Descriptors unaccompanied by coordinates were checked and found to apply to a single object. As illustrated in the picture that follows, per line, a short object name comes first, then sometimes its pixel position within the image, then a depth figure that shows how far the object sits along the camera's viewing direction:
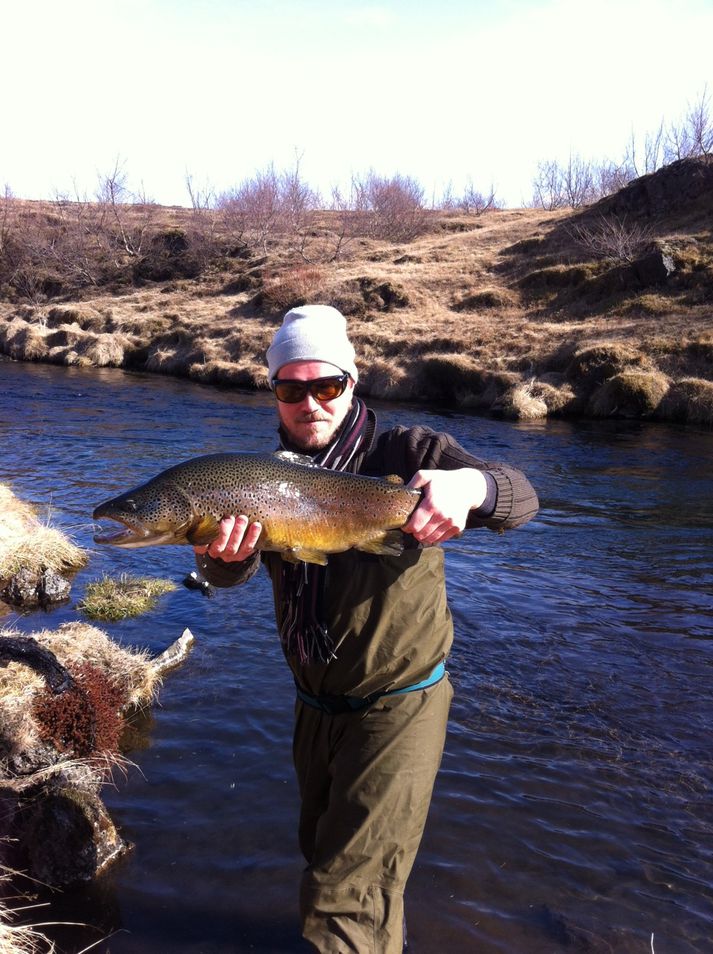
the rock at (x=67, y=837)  4.52
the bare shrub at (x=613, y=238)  38.72
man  2.80
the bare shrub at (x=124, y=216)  63.14
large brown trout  3.03
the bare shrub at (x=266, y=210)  62.25
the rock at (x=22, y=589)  8.80
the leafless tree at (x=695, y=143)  54.62
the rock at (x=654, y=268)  34.25
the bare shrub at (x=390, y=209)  64.44
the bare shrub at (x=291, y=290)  42.47
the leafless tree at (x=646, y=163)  71.38
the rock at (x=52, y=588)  8.88
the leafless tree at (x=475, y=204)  87.56
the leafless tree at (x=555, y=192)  93.96
